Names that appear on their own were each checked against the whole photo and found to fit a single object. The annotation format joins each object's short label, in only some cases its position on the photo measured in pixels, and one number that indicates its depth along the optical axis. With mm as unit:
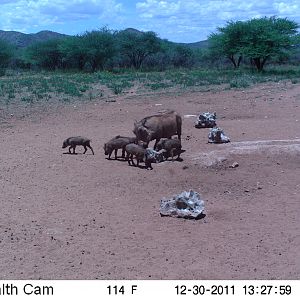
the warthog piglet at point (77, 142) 13727
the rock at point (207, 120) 16766
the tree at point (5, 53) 61625
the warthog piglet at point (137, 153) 12148
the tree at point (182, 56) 67812
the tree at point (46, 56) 63909
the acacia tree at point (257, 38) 43125
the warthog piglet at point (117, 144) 12969
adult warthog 13156
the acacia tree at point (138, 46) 63906
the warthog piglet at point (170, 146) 12578
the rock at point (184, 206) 8992
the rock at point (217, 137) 14172
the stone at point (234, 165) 11812
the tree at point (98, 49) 57906
